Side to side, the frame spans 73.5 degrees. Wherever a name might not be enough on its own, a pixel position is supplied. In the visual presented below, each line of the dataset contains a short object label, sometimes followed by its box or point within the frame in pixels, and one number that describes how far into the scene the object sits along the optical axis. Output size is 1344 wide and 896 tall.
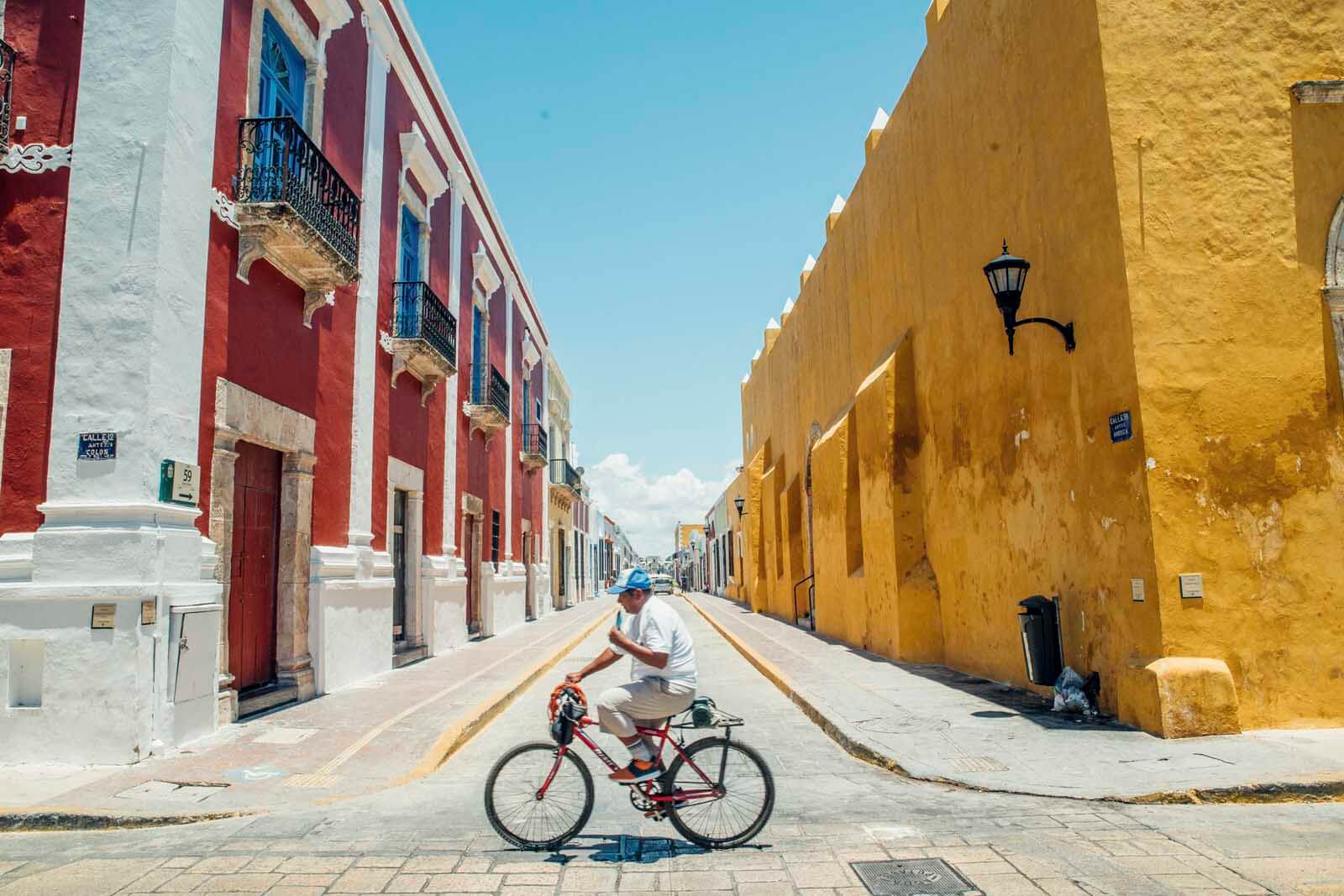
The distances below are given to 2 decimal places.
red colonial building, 6.76
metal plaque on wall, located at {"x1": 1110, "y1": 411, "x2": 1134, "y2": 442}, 7.23
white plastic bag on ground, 7.71
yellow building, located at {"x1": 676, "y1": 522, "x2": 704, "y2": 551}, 88.77
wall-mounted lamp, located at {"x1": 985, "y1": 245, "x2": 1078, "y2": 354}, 8.37
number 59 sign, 7.12
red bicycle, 4.70
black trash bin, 8.32
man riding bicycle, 4.74
